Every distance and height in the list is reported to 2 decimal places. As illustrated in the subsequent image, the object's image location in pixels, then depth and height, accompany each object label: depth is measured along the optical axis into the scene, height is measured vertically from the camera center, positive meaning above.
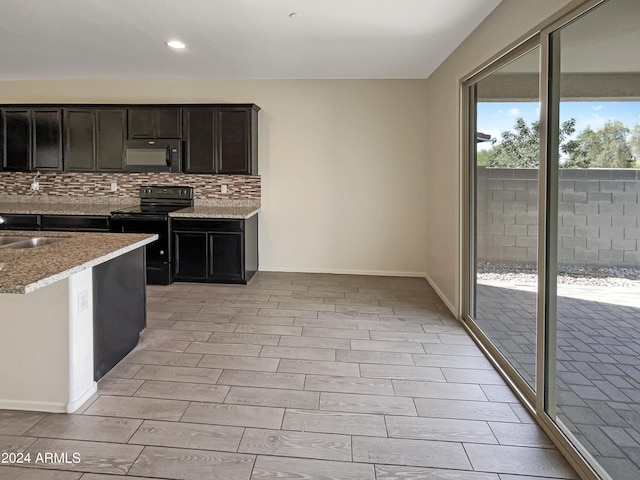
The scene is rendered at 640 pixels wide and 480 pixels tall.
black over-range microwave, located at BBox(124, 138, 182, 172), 5.52 +0.87
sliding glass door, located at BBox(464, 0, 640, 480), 1.95 -0.03
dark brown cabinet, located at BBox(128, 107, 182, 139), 5.51 +1.27
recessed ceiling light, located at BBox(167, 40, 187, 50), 4.17 +1.72
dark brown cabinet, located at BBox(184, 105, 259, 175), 5.47 +1.06
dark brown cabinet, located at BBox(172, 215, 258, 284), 5.25 -0.28
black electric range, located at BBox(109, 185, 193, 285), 5.22 -0.04
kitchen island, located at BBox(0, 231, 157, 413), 2.47 -0.60
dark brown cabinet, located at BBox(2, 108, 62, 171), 5.62 +1.09
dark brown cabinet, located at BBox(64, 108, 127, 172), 5.57 +1.09
